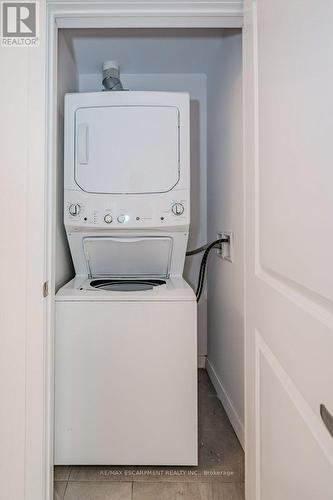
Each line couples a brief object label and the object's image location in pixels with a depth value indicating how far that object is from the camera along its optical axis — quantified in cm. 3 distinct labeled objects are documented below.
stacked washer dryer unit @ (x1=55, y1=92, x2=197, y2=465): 155
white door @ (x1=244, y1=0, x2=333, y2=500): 61
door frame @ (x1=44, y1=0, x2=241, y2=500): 127
